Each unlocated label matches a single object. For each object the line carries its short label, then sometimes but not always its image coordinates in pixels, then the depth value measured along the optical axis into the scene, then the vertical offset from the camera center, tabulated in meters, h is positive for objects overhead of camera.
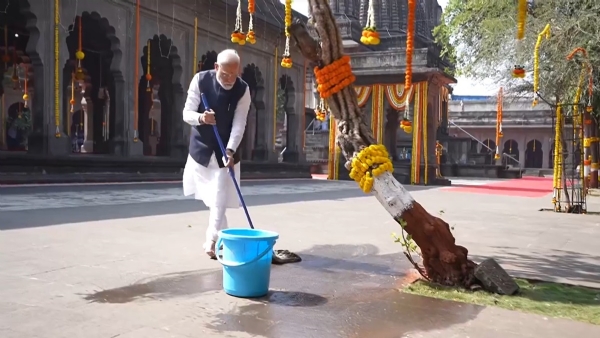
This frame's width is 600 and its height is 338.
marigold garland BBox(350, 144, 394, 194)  4.36 -0.05
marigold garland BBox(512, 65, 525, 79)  10.57 +1.68
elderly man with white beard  4.85 +0.22
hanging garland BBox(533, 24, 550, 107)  10.24 +1.79
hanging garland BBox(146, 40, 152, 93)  18.39 +3.06
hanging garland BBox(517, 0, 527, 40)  4.84 +1.30
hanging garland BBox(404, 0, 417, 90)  5.08 +1.18
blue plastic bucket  3.73 -0.70
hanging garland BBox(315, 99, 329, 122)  19.33 +1.58
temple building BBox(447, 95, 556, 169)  45.53 +2.77
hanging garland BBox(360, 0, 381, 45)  5.38 +1.19
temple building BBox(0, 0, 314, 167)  14.91 +3.06
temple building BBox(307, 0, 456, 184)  23.05 +2.70
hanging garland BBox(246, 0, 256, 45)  8.57 +1.99
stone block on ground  4.11 -0.88
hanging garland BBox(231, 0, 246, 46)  8.76 +1.89
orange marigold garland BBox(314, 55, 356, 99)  4.49 +0.66
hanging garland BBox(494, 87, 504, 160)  20.36 +2.28
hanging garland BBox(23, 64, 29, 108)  20.57 +2.90
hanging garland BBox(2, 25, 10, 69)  17.38 +3.36
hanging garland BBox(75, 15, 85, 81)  18.07 +2.71
